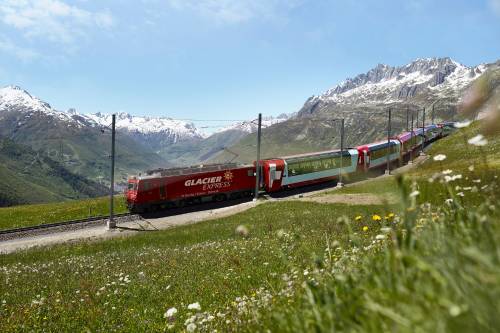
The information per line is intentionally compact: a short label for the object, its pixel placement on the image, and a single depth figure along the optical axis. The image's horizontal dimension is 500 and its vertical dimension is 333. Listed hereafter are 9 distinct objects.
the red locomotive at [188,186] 44.31
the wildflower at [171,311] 4.61
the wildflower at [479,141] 2.41
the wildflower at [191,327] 4.43
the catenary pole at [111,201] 37.81
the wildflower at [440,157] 3.31
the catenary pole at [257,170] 47.06
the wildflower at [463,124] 2.74
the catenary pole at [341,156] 54.33
